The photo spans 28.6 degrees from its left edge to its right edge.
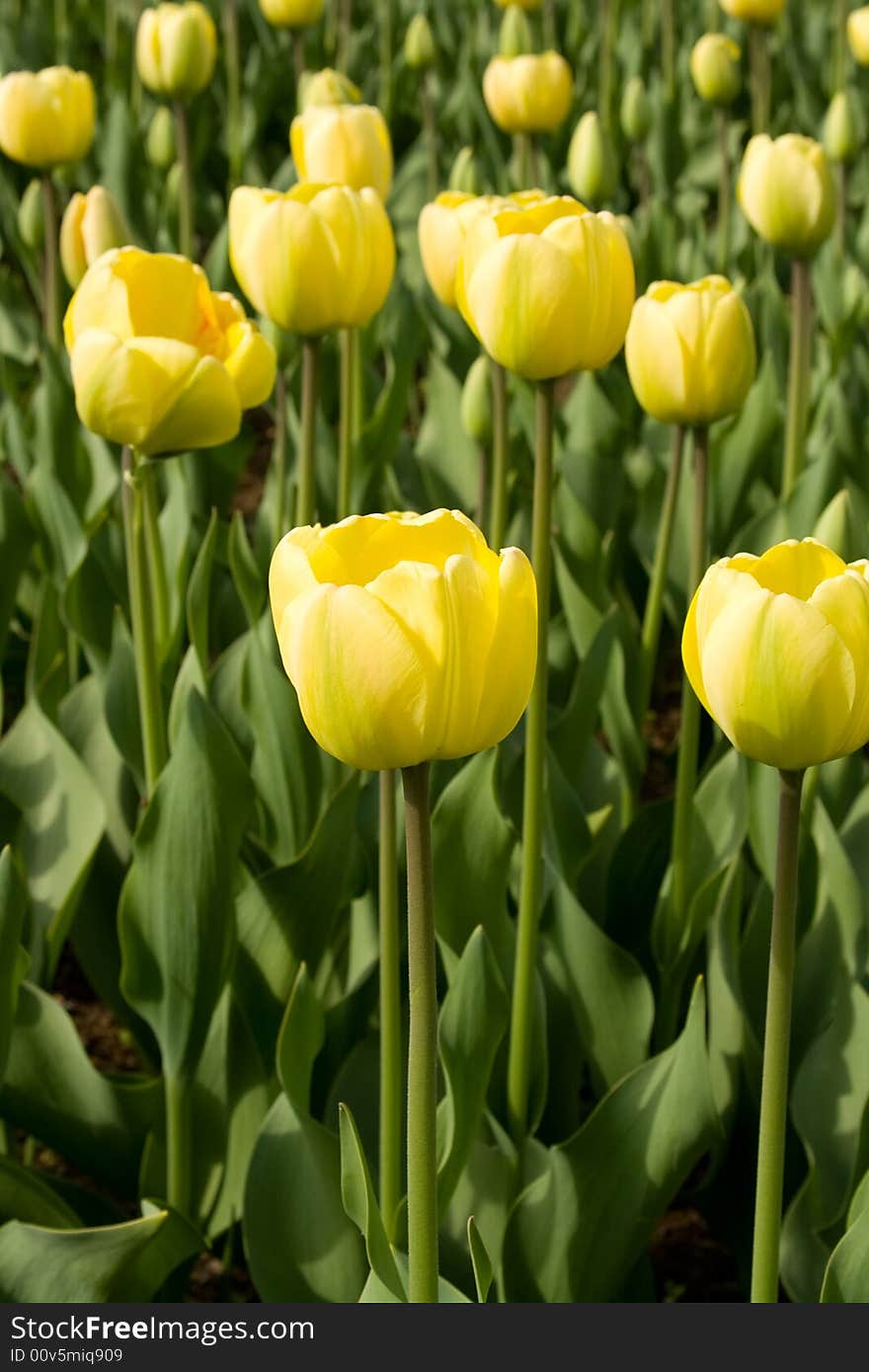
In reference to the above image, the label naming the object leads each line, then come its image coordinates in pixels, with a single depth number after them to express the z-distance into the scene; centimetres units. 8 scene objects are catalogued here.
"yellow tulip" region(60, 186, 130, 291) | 182
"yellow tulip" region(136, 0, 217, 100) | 270
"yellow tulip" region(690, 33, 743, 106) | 300
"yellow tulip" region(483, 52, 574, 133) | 272
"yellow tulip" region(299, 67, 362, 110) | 268
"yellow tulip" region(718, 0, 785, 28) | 299
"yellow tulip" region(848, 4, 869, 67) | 307
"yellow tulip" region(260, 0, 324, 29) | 305
